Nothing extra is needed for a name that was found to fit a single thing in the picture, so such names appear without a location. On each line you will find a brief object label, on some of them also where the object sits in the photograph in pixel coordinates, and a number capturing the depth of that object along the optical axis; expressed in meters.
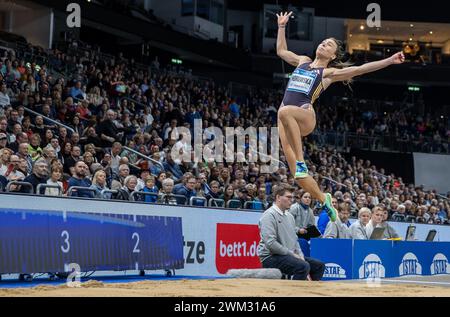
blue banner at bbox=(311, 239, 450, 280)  13.70
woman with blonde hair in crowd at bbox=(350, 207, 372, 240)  14.54
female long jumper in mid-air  9.52
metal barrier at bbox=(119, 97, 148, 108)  22.23
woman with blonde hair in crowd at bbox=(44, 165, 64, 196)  12.27
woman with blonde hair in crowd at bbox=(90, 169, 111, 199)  13.24
